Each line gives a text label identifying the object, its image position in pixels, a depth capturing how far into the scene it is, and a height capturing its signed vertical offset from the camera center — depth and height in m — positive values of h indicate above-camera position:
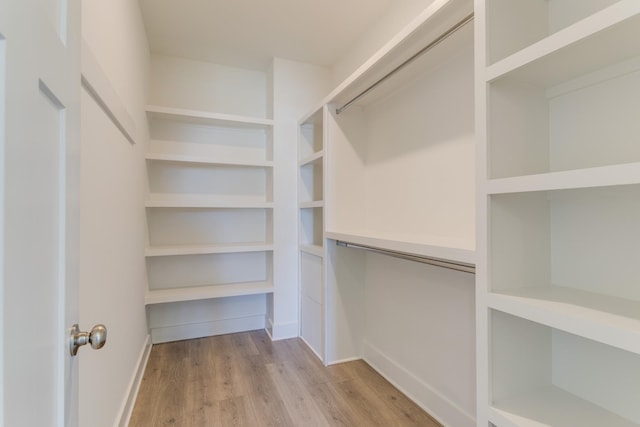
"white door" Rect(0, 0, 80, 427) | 0.45 +0.02
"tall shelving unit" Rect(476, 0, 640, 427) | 0.93 -0.02
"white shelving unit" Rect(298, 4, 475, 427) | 1.59 -0.02
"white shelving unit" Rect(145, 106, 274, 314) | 2.73 +0.08
